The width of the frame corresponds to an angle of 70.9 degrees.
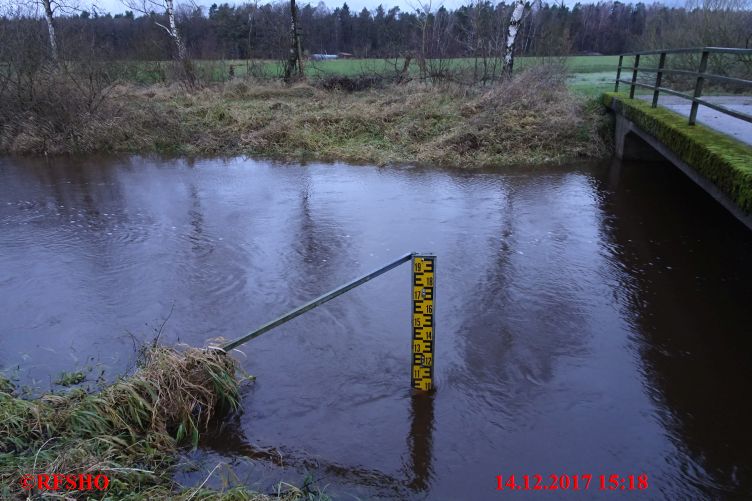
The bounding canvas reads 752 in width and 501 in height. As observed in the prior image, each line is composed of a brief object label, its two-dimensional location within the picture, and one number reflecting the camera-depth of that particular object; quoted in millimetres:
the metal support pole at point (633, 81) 11645
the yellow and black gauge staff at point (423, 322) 4102
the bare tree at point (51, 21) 16406
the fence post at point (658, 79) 9234
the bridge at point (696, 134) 5328
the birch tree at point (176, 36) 21281
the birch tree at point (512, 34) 17141
